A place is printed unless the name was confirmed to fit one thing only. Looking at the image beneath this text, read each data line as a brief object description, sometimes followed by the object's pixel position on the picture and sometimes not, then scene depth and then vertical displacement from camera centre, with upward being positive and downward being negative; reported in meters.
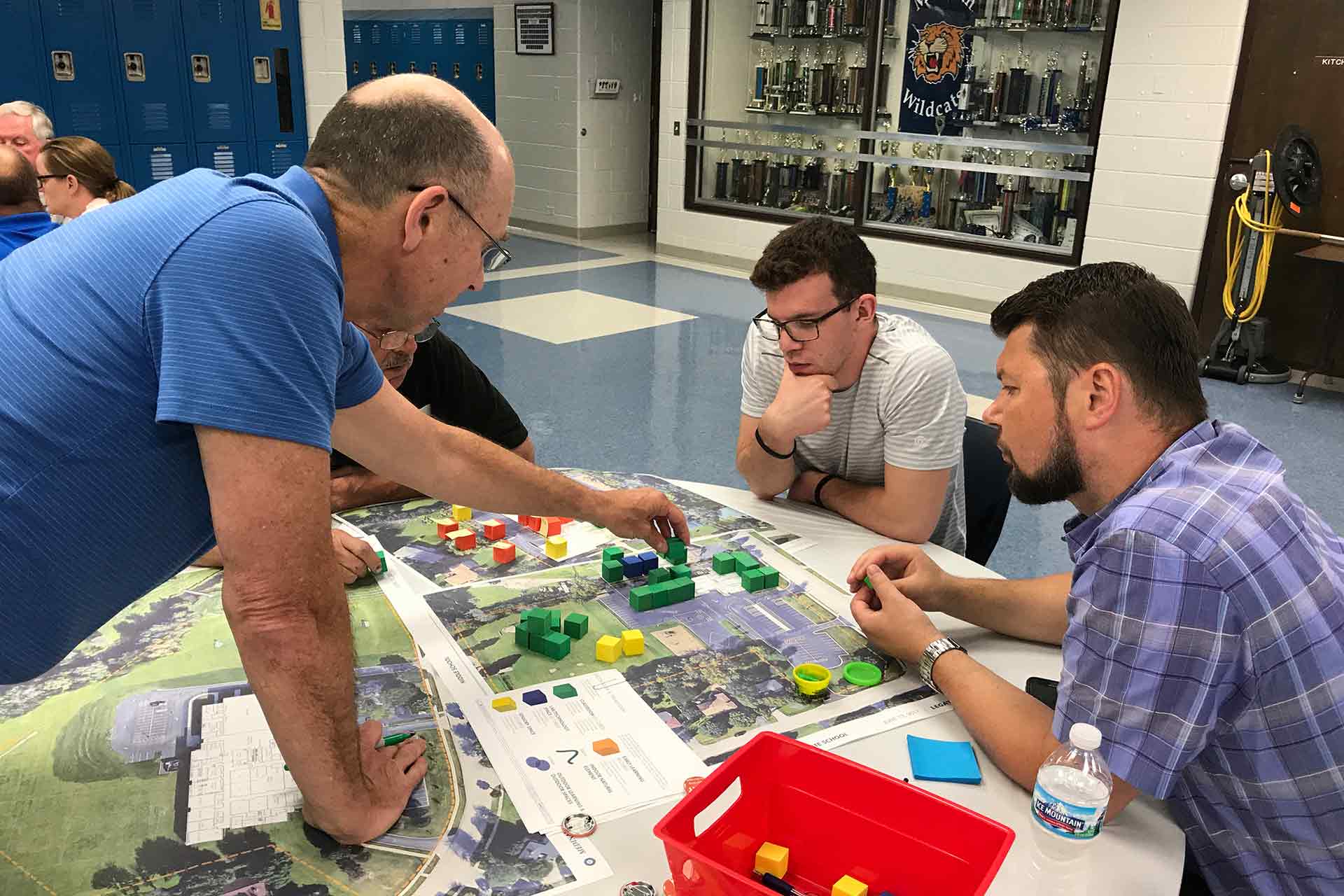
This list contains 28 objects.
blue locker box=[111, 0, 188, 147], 5.83 +0.13
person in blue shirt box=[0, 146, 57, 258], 3.11 -0.35
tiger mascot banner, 7.64 +0.42
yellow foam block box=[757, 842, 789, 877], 1.18 -0.84
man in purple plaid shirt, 1.17 -0.54
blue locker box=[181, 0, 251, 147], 6.02 +0.13
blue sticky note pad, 1.34 -0.83
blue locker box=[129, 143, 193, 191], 6.00 -0.40
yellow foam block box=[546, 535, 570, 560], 1.94 -0.82
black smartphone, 1.47 -0.81
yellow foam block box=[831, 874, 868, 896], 1.12 -0.82
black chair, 2.36 -0.83
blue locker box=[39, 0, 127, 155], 5.61 +0.11
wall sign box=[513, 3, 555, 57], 9.73 +0.72
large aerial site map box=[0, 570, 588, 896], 1.13 -0.84
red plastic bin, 1.07 -0.78
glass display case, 7.21 +0.02
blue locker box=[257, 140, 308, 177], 6.39 -0.35
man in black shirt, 2.68 -0.75
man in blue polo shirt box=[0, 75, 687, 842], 1.04 -0.32
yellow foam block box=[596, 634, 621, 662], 1.58 -0.82
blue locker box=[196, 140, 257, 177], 6.23 -0.37
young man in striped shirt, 2.14 -0.60
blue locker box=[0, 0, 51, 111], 5.45 +0.17
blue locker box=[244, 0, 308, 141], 6.19 +0.13
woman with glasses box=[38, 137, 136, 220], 3.99 -0.33
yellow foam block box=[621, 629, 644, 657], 1.60 -0.81
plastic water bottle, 1.19 -0.78
